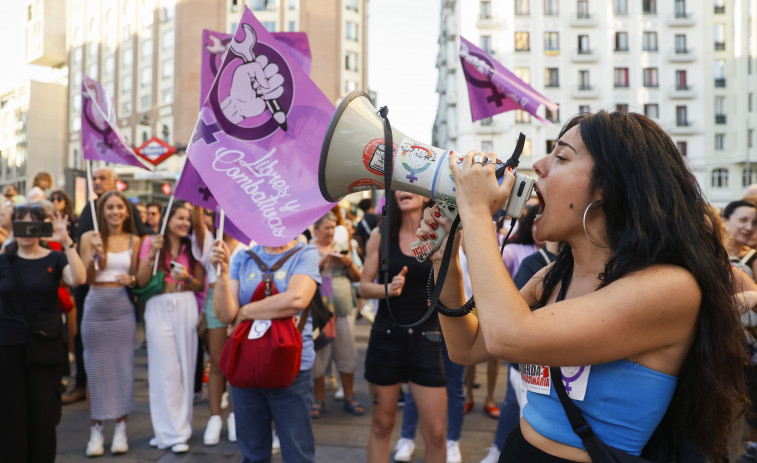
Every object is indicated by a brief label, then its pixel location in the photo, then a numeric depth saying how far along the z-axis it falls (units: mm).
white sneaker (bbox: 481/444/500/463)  4199
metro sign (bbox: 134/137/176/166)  14656
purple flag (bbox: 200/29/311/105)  3822
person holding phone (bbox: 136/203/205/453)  4578
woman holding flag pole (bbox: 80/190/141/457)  4520
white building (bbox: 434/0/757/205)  41719
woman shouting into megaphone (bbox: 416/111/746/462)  1304
